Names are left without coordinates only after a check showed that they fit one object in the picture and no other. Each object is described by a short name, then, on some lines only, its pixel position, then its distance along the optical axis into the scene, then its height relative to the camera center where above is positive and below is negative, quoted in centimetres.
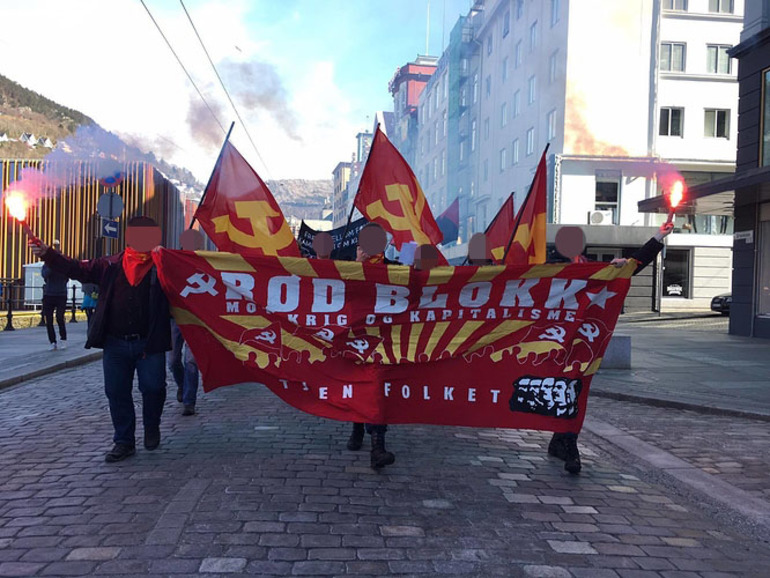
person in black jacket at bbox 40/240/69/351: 1030 -44
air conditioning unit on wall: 2795 +310
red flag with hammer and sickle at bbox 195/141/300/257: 701 +74
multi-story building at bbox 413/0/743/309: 2755 +785
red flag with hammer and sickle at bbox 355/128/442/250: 728 +103
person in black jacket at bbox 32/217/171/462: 450 -37
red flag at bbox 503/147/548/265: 564 +56
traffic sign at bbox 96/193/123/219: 1213 +135
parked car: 2441 -74
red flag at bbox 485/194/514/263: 789 +68
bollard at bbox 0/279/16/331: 1398 -118
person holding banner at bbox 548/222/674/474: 452 +22
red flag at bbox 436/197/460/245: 1050 +106
